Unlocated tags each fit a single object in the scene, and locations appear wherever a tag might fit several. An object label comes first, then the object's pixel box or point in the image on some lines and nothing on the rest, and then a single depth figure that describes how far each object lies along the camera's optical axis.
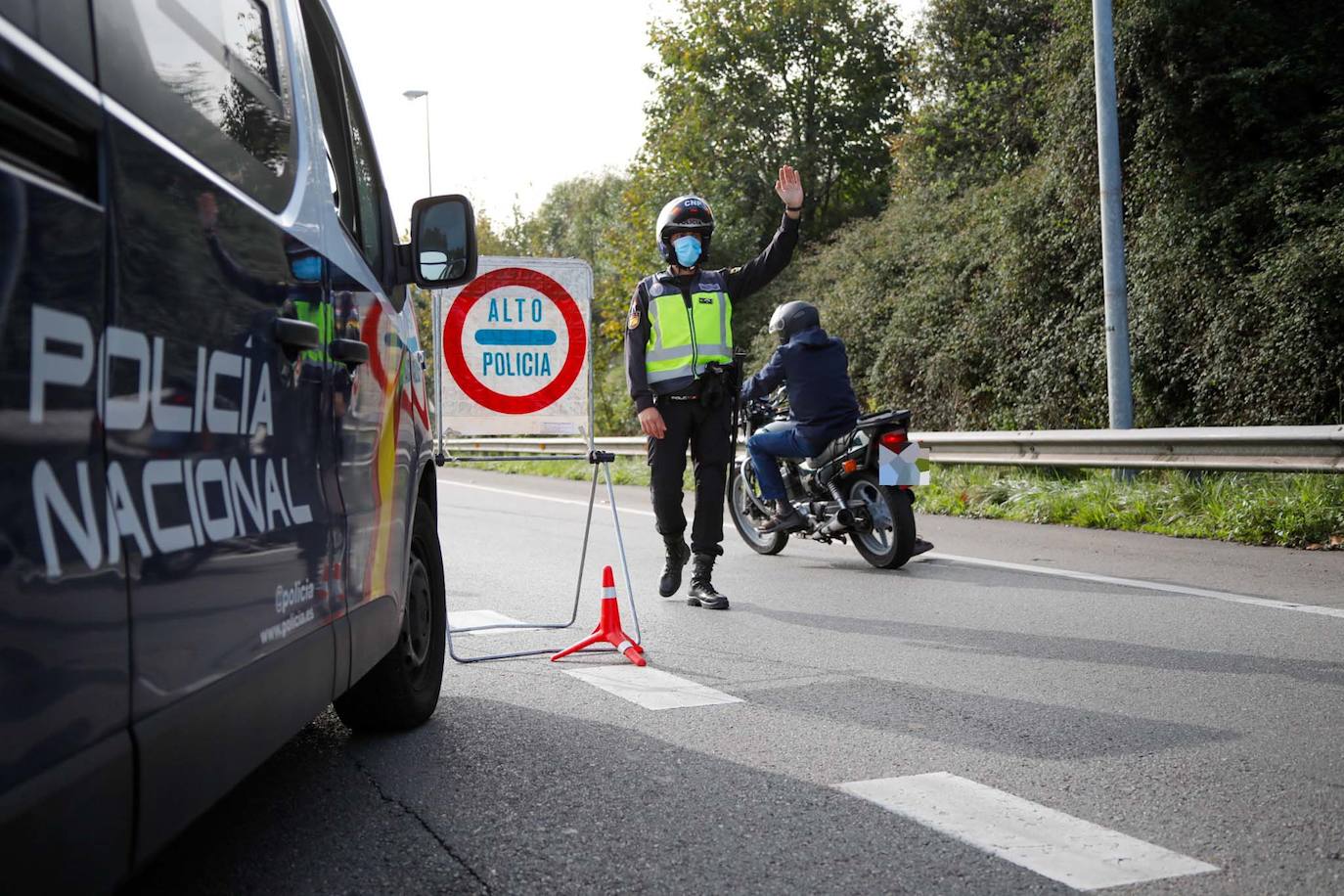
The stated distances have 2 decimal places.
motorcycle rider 9.27
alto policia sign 7.02
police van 1.70
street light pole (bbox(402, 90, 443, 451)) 6.77
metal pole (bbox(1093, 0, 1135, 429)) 13.27
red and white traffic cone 6.11
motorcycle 8.87
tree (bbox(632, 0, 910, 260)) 36.88
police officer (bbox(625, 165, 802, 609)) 7.51
